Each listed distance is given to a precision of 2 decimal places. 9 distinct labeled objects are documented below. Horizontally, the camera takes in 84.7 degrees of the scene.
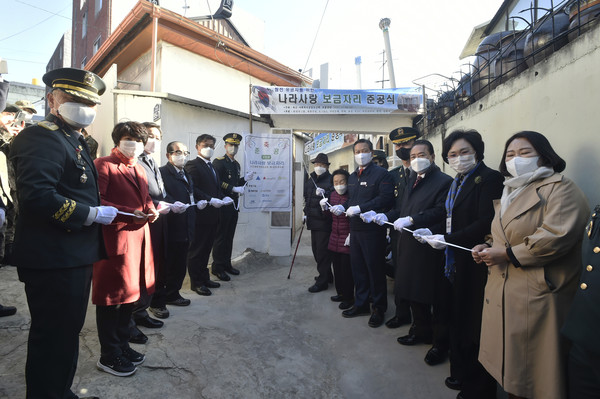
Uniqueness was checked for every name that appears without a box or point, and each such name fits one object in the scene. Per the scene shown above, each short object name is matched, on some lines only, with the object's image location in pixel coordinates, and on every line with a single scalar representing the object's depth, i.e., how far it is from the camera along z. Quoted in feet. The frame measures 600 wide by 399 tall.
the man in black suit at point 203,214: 14.56
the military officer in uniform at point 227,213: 16.85
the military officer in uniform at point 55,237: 5.66
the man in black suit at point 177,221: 12.07
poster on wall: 19.75
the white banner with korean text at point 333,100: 19.06
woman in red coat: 7.73
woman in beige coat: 5.47
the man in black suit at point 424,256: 9.16
